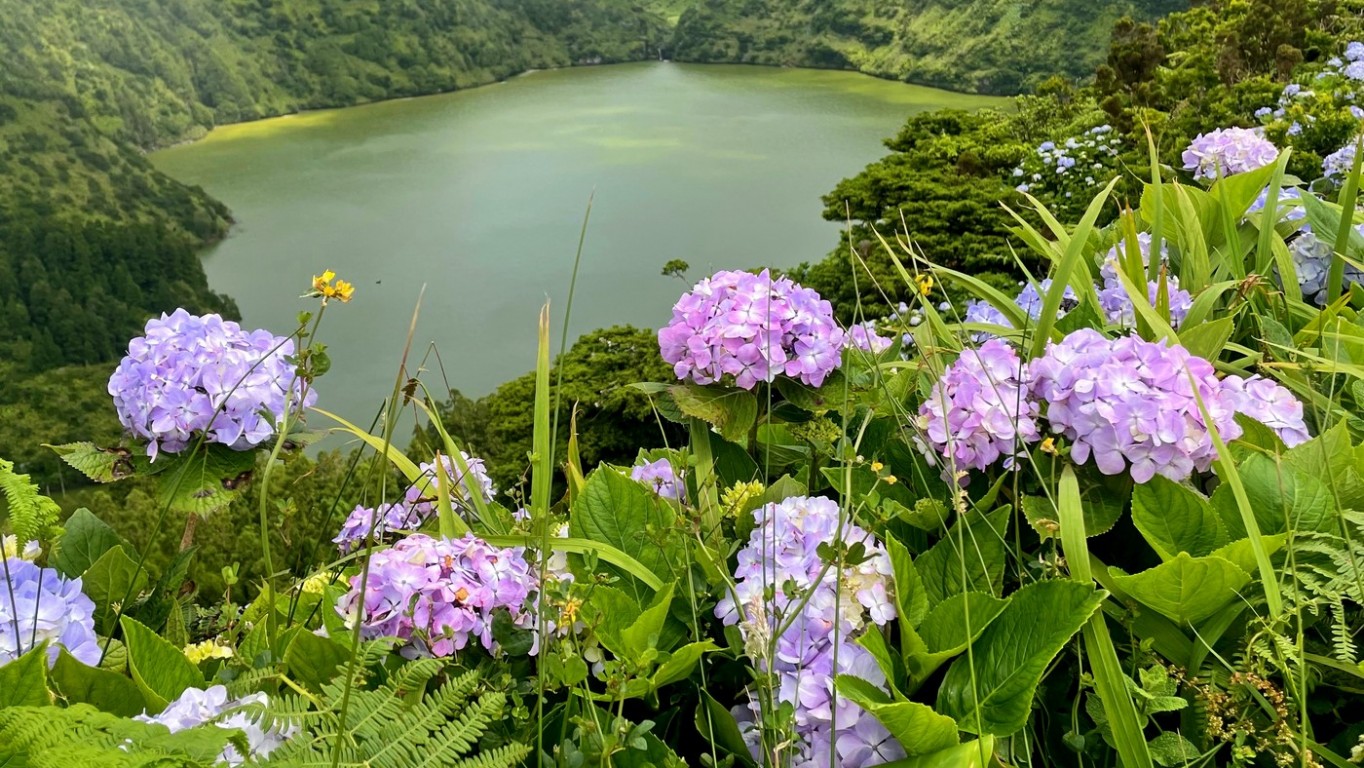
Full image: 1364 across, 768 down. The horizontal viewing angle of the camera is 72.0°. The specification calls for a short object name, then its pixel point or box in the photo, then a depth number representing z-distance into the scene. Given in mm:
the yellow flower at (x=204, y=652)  928
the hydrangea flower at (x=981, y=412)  1074
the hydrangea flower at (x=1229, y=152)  2545
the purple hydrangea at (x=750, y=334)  1249
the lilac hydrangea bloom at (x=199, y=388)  1192
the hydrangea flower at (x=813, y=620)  839
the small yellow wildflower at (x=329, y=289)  1057
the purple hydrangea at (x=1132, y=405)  1002
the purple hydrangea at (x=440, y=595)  900
